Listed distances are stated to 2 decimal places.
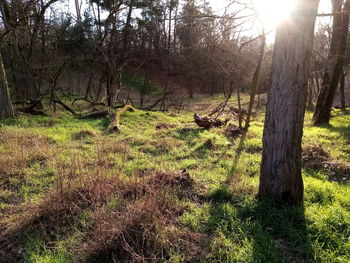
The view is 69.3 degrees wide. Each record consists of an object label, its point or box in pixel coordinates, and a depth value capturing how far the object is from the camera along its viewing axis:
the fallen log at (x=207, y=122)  8.59
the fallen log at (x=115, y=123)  8.44
